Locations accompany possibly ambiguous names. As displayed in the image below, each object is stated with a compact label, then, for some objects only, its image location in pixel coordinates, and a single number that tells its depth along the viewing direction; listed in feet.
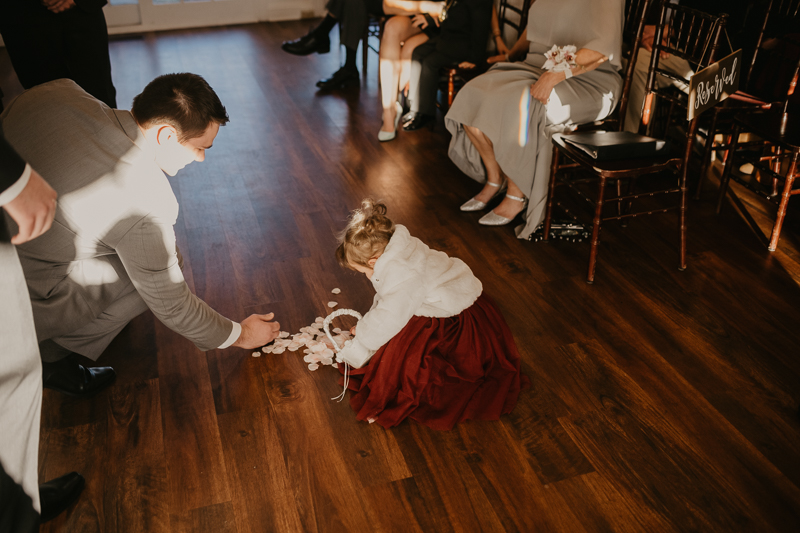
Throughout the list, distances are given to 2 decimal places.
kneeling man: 5.85
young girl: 6.55
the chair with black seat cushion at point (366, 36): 16.31
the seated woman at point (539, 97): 9.66
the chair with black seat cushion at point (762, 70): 9.96
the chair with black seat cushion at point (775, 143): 8.97
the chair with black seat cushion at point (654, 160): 8.34
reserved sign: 8.02
